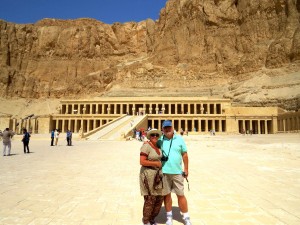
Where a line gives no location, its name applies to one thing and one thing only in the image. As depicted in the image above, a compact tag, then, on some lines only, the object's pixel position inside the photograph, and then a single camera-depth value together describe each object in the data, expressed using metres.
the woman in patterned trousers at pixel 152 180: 4.58
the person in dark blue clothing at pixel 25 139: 15.85
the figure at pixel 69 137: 22.14
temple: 49.62
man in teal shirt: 4.77
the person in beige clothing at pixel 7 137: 14.58
